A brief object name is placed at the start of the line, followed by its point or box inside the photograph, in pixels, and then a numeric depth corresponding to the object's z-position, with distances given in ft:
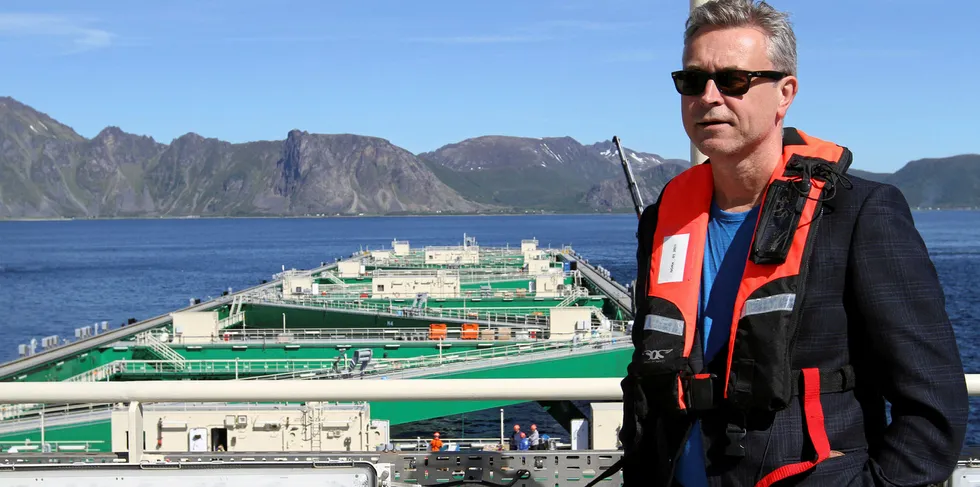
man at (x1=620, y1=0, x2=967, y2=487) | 8.14
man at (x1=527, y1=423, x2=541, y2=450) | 64.71
